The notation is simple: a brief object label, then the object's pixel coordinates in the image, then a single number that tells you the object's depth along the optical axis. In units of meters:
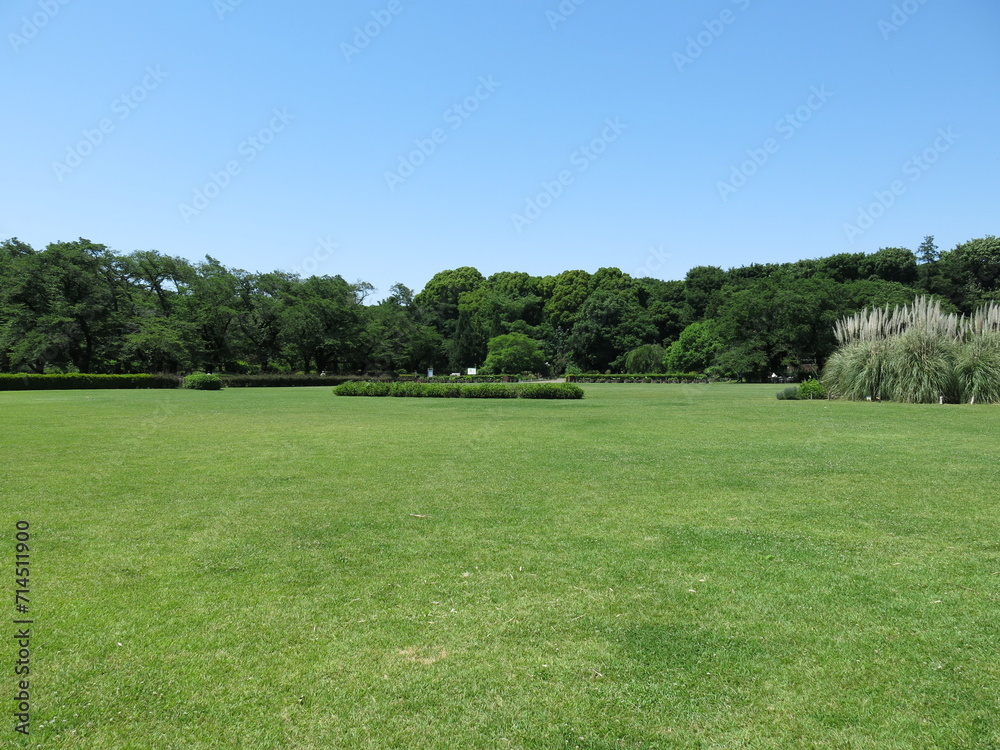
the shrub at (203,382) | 39.16
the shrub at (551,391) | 28.81
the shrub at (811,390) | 25.83
